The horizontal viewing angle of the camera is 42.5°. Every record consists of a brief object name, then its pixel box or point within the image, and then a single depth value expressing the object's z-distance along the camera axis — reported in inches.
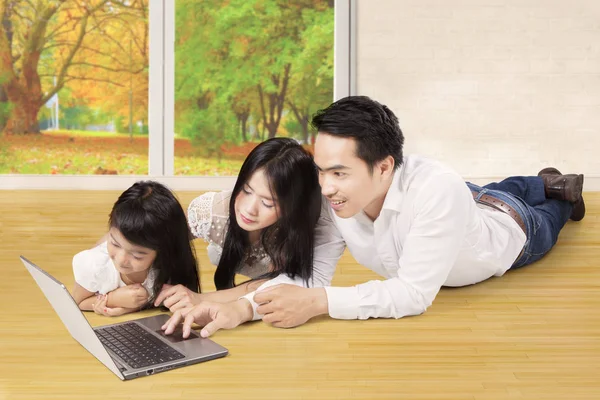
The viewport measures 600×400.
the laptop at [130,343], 62.1
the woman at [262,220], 78.2
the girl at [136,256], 77.1
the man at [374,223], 74.9
